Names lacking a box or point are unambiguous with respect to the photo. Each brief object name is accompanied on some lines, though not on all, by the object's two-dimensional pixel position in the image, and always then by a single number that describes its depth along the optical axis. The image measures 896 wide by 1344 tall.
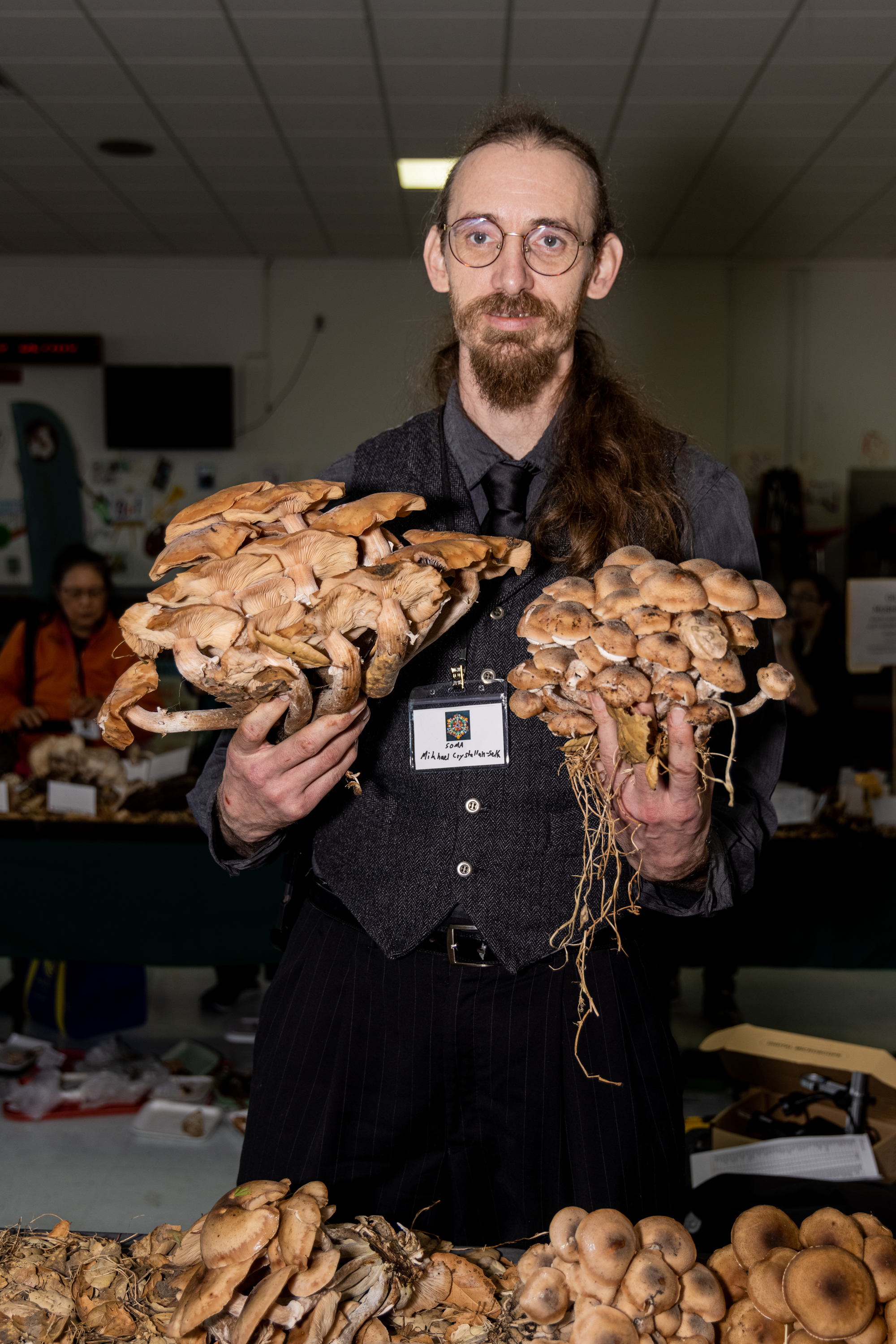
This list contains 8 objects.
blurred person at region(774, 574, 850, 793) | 4.36
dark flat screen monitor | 6.95
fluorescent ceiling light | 5.42
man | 1.41
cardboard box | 2.46
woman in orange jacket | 4.43
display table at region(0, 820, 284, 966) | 3.28
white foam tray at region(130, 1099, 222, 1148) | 3.46
